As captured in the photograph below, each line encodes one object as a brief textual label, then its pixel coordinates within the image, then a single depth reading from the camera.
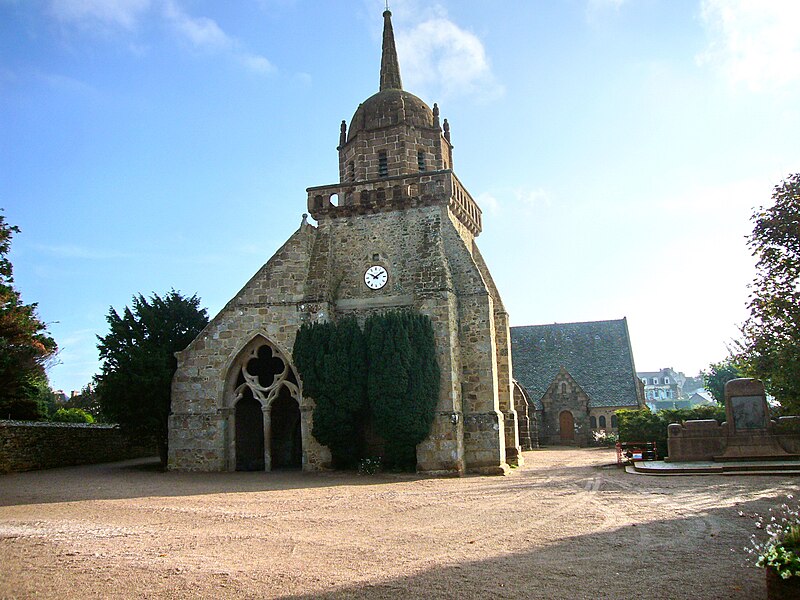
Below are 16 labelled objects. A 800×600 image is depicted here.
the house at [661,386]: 118.31
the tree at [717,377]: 52.68
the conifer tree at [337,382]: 19.58
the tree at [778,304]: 14.80
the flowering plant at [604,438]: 35.97
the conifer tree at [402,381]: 19.03
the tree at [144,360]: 21.95
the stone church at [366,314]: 20.06
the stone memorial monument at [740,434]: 18.17
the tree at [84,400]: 46.89
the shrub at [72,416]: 31.28
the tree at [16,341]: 19.42
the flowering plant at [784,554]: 5.65
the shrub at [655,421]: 22.39
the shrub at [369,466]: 19.53
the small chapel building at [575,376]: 38.72
